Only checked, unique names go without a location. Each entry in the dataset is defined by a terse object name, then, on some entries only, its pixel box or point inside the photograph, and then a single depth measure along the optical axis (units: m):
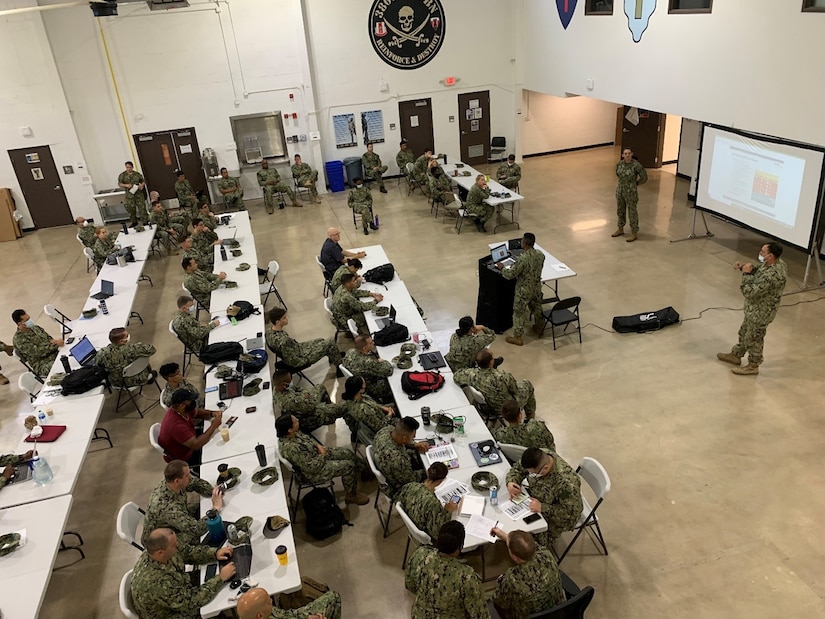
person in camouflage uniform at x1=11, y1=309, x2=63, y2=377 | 7.98
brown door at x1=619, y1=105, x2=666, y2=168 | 15.97
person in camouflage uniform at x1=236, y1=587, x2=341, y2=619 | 3.75
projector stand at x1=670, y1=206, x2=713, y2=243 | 11.67
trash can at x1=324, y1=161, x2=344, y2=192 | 16.38
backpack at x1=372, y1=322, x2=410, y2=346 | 7.34
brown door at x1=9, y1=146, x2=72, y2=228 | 14.79
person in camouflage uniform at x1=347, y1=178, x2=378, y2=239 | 12.93
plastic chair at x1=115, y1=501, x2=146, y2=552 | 5.08
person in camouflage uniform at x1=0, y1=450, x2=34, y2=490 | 5.61
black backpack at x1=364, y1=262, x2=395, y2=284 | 9.00
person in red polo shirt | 5.95
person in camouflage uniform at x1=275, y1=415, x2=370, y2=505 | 5.55
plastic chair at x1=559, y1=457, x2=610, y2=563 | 5.14
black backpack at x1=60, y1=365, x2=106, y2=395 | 6.89
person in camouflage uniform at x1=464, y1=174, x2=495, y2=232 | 12.20
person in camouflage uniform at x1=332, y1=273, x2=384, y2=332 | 8.23
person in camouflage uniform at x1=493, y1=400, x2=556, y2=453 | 5.65
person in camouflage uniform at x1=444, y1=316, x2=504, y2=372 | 7.07
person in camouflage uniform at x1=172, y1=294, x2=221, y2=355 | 8.02
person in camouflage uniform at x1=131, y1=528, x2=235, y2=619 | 4.20
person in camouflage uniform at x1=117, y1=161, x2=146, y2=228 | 14.08
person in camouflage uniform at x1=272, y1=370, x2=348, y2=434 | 6.20
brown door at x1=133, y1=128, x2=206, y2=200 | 15.47
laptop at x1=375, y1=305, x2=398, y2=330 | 7.85
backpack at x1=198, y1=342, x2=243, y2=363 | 7.25
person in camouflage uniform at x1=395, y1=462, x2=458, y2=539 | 4.79
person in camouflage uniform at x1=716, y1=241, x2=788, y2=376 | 7.03
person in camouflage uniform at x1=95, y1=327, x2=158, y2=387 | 7.41
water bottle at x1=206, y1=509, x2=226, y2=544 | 4.81
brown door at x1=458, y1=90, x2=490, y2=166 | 17.17
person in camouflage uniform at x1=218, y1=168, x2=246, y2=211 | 15.11
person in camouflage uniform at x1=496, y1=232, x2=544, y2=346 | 8.29
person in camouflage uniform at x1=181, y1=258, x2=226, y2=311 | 9.17
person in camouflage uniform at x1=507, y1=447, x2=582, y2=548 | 4.90
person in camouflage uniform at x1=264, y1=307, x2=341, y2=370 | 7.33
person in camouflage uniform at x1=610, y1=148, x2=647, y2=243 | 11.39
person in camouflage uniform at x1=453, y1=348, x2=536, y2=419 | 6.31
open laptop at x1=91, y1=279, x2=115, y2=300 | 9.21
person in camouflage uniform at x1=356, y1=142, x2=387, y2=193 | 16.23
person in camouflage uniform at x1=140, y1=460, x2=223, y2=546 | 4.84
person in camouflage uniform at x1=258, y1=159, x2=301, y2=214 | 15.29
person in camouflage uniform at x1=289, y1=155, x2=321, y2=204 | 15.79
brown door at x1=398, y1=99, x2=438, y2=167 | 16.81
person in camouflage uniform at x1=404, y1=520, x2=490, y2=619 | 4.05
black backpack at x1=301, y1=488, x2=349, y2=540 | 5.80
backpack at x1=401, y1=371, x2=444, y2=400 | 6.38
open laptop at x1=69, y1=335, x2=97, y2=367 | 7.43
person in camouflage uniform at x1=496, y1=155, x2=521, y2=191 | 13.68
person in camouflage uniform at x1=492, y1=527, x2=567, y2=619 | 4.11
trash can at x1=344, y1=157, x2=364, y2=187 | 16.45
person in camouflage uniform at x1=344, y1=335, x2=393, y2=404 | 6.71
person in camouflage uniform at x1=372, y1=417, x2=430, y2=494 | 5.41
